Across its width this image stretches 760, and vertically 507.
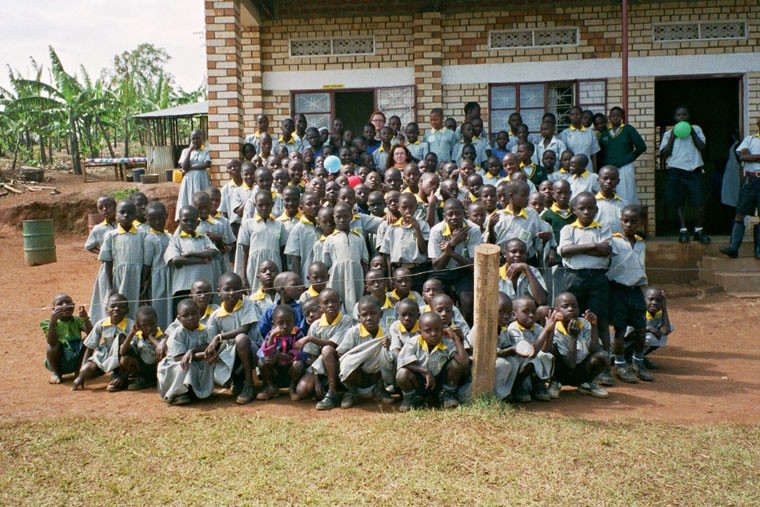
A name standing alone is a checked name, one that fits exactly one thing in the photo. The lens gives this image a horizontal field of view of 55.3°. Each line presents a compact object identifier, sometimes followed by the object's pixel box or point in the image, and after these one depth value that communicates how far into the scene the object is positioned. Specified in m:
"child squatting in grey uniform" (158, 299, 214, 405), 4.79
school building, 9.20
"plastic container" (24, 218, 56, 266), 11.30
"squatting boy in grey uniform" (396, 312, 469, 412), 4.44
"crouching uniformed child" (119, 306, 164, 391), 5.10
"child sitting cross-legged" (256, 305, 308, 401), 4.79
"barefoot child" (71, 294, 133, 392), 5.24
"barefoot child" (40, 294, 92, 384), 5.43
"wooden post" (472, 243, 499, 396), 4.29
